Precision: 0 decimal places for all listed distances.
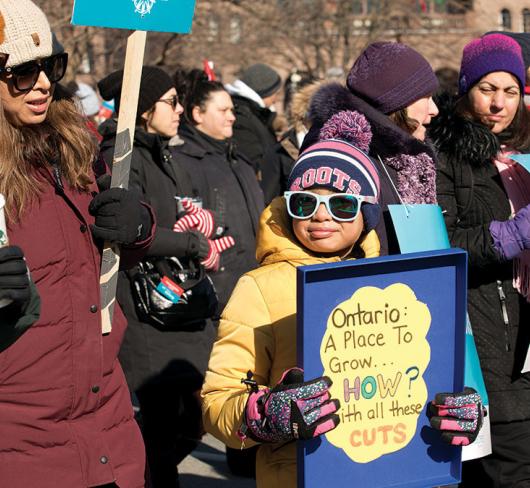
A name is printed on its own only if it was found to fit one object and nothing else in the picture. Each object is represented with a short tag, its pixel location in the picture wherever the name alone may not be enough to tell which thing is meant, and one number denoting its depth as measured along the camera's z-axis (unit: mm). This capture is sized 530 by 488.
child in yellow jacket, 3225
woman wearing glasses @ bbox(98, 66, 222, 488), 5180
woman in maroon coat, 3168
